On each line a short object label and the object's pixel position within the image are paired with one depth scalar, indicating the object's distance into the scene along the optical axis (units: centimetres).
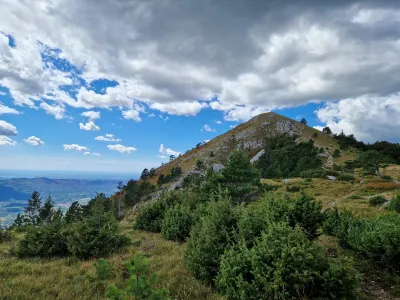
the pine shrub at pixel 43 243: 1361
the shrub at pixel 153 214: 2258
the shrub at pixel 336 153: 8475
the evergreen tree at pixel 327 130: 13452
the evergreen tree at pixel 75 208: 6512
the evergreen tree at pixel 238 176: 3677
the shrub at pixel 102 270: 845
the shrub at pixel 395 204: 1942
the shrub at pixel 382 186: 3325
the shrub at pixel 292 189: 4012
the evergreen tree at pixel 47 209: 5942
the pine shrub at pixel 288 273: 650
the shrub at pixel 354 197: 2920
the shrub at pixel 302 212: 1088
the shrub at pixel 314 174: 5527
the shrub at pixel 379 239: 849
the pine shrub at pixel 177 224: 1697
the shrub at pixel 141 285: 444
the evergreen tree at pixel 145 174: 13850
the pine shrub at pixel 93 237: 1321
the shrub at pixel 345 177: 4923
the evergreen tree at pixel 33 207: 6451
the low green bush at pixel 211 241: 870
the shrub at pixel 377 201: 2446
